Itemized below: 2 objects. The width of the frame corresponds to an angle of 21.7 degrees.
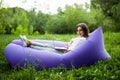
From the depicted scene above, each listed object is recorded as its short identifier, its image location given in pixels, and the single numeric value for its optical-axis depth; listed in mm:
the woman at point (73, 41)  6223
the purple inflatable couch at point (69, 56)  5676
